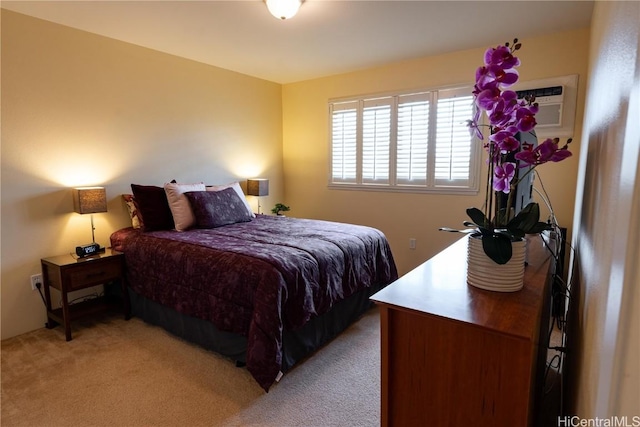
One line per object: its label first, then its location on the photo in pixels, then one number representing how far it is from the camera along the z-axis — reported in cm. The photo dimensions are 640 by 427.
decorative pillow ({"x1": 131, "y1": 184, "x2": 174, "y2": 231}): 303
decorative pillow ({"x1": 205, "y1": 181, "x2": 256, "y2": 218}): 353
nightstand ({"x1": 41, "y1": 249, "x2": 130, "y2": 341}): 254
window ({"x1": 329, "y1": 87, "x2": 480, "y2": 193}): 354
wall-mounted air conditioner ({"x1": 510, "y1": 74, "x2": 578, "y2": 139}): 296
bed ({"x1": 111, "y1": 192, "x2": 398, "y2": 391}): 201
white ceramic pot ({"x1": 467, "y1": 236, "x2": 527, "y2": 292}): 113
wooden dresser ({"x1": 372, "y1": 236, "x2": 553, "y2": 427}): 95
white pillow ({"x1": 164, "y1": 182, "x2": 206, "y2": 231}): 306
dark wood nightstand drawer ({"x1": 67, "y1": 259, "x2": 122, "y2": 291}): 256
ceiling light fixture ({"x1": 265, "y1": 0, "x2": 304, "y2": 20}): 230
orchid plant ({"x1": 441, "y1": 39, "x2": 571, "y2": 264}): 104
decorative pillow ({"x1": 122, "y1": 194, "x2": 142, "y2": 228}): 316
